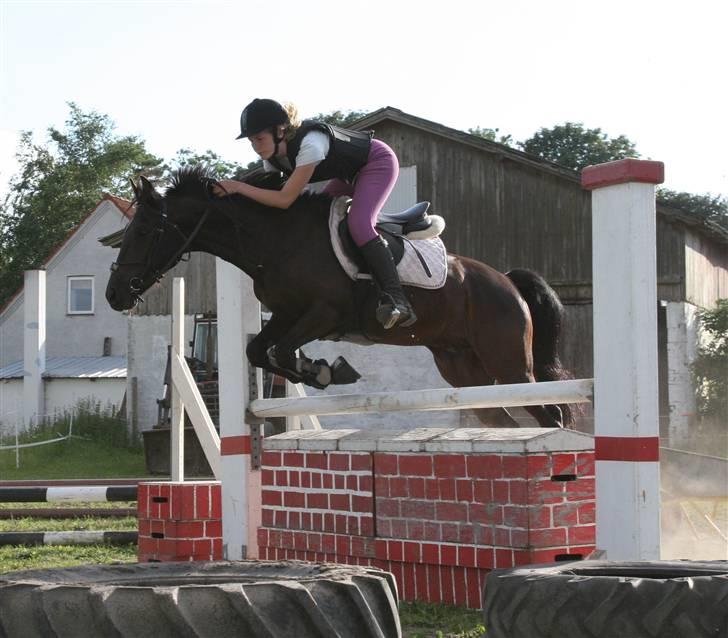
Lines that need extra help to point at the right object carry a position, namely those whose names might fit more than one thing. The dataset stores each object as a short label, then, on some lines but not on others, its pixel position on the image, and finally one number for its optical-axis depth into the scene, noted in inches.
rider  360.8
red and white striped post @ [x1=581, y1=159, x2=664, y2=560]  232.5
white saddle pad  380.8
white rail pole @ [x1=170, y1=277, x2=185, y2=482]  422.1
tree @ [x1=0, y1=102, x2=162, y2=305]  3417.4
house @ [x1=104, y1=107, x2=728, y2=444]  1513.3
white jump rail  261.4
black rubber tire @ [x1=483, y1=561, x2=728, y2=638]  140.1
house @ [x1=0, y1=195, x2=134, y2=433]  2538.8
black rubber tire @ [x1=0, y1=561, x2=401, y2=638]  133.5
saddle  383.2
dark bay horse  370.5
